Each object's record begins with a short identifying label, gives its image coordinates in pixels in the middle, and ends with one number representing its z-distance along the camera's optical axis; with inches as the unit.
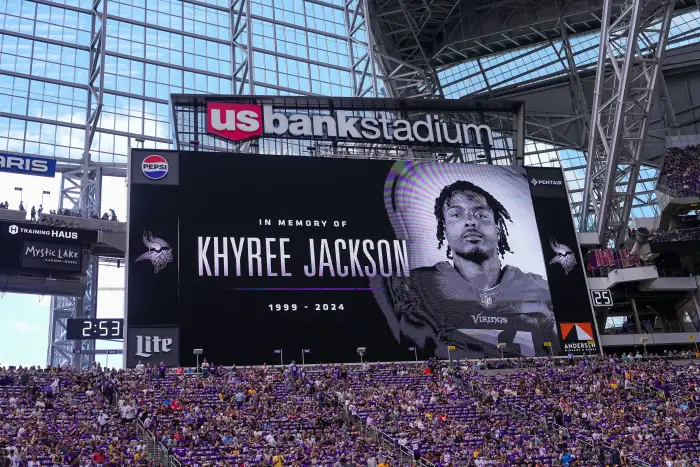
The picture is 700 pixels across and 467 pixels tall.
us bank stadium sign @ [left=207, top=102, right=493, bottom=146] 1647.9
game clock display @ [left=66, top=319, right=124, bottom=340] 1643.7
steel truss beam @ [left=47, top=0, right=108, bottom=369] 1886.1
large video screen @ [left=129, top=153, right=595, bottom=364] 1418.6
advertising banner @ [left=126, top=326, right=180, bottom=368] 1336.1
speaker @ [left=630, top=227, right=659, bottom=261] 1756.9
